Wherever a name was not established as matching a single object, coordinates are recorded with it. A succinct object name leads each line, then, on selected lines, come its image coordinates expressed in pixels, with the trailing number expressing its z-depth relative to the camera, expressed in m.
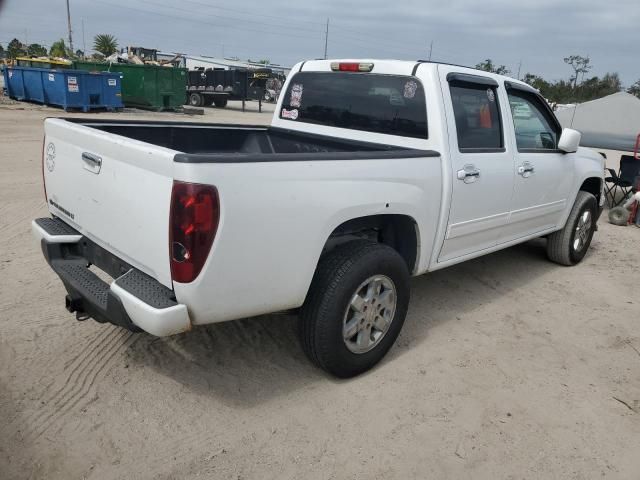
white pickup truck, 2.34
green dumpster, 19.23
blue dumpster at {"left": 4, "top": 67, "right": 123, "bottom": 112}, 16.41
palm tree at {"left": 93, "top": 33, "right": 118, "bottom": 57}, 51.91
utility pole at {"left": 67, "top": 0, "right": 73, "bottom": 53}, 56.22
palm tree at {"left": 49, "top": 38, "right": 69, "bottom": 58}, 42.12
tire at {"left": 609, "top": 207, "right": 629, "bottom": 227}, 7.83
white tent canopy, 10.47
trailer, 24.61
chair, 8.61
